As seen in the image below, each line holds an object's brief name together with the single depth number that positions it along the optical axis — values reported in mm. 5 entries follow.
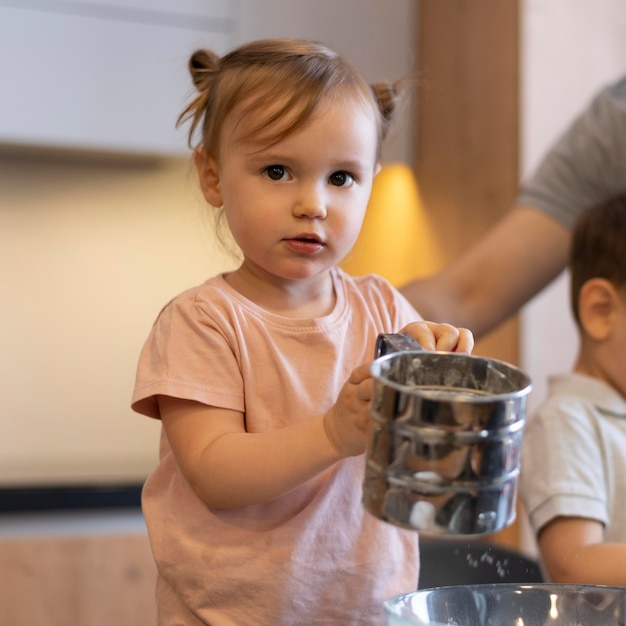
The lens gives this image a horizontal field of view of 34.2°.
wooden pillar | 1925
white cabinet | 1888
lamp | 2215
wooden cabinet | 1889
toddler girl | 677
